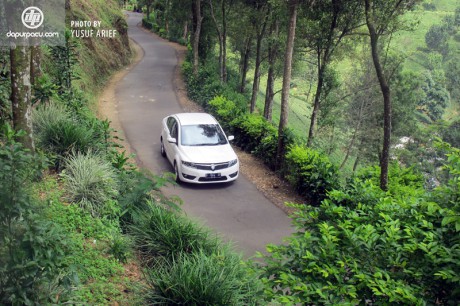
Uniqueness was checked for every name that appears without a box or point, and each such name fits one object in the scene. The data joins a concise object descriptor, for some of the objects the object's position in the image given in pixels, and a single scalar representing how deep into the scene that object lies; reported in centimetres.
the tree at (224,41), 2454
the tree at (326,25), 1572
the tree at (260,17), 2223
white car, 1148
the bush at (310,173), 1104
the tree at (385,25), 1134
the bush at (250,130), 1495
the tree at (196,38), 2422
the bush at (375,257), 358
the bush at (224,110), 1728
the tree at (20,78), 731
